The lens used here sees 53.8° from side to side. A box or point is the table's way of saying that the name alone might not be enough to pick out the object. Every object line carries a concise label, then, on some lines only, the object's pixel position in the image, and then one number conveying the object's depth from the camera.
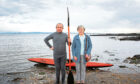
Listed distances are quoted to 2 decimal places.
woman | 5.26
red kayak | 10.58
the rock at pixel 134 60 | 14.59
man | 5.14
